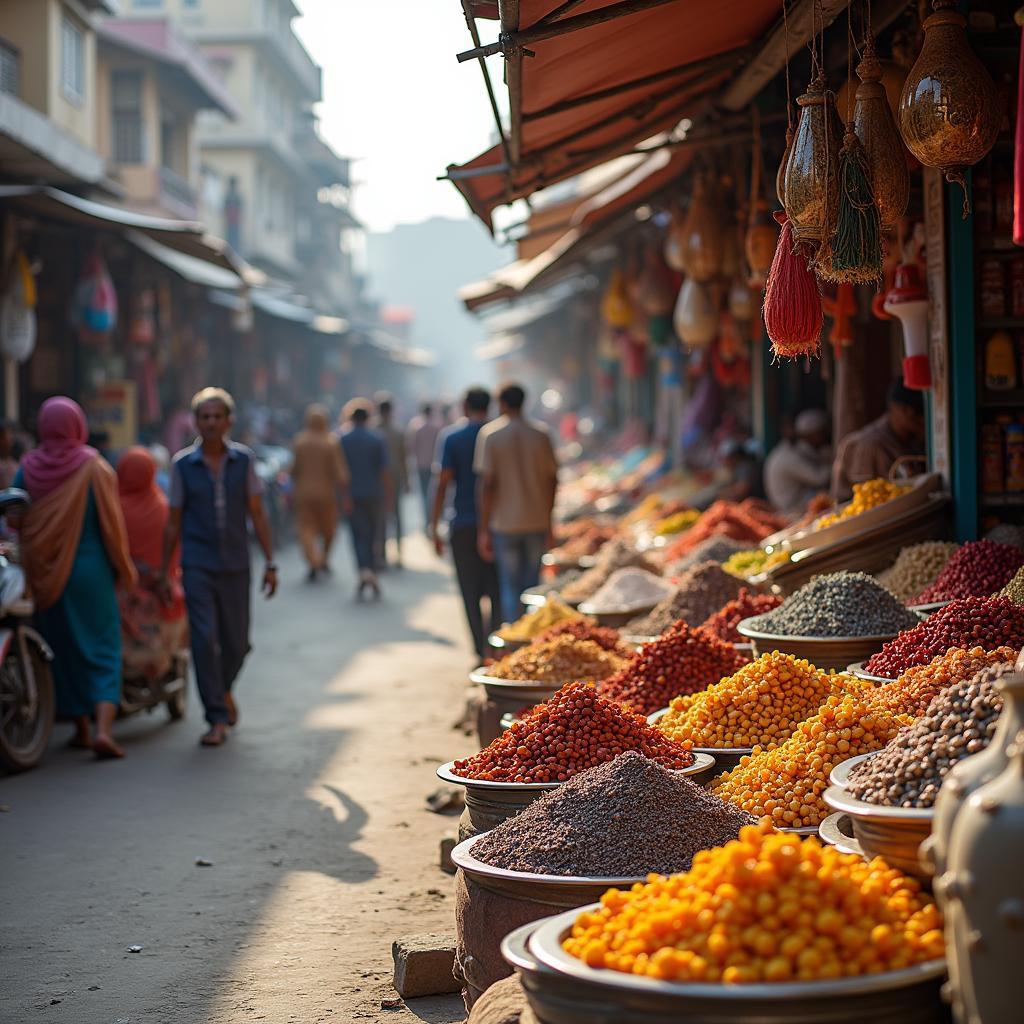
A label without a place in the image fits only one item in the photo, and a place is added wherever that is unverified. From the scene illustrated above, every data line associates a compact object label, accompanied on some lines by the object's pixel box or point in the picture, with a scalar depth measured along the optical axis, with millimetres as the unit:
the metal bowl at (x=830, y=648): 4875
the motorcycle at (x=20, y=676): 6734
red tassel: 4098
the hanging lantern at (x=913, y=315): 6234
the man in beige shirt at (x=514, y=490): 8820
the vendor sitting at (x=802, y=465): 9789
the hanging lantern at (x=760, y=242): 7219
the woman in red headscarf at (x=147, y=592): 7812
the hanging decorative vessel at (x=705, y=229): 8375
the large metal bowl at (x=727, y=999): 2320
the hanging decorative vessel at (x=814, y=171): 3994
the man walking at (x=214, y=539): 7531
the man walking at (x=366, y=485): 14547
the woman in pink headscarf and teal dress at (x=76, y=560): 7199
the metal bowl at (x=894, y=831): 2705
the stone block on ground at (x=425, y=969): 4066
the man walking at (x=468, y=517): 9656
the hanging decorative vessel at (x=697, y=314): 9141
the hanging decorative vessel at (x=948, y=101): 3977
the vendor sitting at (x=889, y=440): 7219
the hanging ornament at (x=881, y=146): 4098
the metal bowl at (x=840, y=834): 3086
